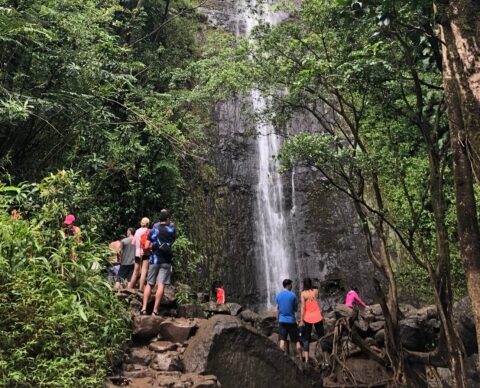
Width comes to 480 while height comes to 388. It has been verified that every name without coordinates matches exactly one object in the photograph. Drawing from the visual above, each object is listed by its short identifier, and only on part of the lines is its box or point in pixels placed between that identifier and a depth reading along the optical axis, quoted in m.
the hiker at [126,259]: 8.64
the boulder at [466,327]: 8.64
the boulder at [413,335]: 9.50
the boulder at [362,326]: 9.79
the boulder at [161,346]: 6.07
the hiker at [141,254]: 7.86
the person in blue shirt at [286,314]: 8.05
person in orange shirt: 8.36
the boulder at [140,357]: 5.78
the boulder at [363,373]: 8.46
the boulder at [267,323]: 10.35
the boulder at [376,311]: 10.45
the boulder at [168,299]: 7.63
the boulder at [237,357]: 6.03
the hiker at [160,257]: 6.90
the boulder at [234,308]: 10.46
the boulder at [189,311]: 7.54
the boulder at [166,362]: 5.73
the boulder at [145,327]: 6.32
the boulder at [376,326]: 9.86
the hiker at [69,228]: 5.73
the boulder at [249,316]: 10.41
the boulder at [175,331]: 6.43
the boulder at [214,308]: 8.80
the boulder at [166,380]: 5.04
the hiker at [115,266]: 8.50
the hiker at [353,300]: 10.68
